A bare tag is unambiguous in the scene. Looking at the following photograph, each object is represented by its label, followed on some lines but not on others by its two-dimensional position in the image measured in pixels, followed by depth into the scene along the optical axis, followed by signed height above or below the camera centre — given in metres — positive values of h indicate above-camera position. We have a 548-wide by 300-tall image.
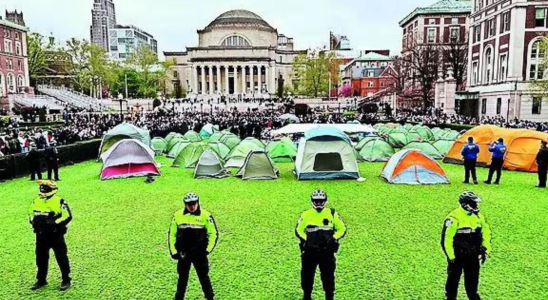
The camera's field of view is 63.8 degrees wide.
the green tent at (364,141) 21.99 -2.01
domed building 95.06 +8.96
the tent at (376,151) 21.03 -2.41
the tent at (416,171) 15.12 -2.44
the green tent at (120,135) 21.30 -1.49
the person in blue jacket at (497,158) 14.19 -1.93
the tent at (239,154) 18.97 -2.23
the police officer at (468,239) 5.45 -1.73
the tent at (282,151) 21.03 -2.35
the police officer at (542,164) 13.73 -2.06
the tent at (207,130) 30.40 -1.91
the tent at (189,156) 19.25 -2.33
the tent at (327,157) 16.03 -2.05
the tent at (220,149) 20.09 -2.11
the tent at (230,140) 22.57 -1.94
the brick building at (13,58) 57.72 +6.37
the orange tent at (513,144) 17.38 -1.81
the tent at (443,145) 21.45 -2.22
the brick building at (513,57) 38.72 +3.83
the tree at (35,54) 68.69 +8.07
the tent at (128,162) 16.83 -2.20
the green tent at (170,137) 25.48 -1.96
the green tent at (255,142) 20.13 -1.81
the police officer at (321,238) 5.59 -1.73
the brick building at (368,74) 83.62 +5.12
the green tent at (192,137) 25.29 -1.96
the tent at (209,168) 16.89 -2.49
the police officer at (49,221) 6.42 -1.69
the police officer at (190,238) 5.66 -1.74
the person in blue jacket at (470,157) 14.59 -1.95
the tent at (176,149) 22.80 -2.36
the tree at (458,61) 54.38 +4.84
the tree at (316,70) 73.75 +5.45
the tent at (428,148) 20.53 -2.27
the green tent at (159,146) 24.42 -2.34
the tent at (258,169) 16.39 -2.48
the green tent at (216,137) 23.50 -1.85
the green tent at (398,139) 24.97 -2.20
